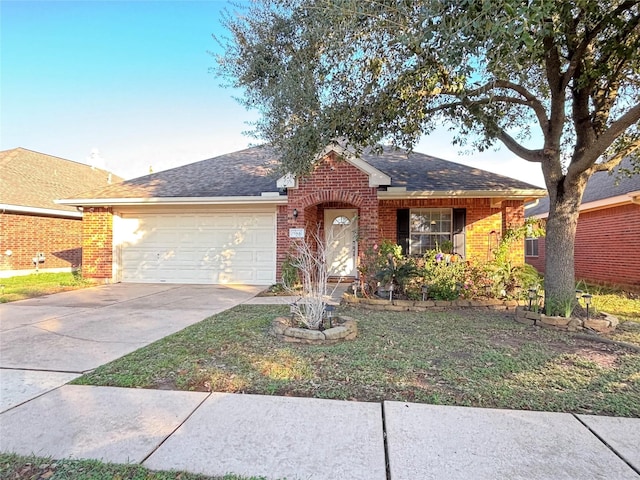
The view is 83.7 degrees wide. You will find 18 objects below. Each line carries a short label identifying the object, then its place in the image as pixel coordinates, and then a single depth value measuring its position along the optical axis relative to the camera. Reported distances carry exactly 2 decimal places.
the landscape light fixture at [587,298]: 5.95
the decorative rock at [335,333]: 4.99
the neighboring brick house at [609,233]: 10.30
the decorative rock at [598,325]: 5.66
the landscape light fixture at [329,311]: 5.50
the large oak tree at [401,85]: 5.38
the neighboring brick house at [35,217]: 12.67
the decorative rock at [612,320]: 5.79
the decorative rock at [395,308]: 7.34
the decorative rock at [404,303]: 7.39
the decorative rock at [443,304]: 7.44
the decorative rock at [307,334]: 4.95
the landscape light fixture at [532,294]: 6.56
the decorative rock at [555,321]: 5.79
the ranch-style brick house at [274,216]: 9.52
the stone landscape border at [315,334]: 4.96
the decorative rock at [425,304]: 7.38
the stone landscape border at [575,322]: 5.70
